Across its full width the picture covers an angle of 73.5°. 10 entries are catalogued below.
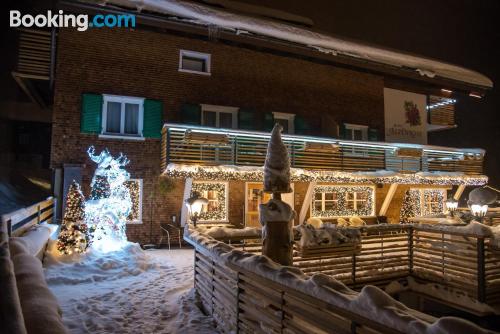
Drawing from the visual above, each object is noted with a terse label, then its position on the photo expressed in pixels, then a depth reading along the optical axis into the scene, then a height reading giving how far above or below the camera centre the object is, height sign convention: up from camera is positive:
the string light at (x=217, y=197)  12.87 -0.75
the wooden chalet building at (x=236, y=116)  11.48 +2.60
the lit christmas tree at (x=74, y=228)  8.45 -1.35
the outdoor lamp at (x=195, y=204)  8.03 -0.61
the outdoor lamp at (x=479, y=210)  10.13 -0.77
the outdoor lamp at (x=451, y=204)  14.09 -0.84
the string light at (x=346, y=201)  14.88 -0.88
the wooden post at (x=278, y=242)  5.19 -0.96
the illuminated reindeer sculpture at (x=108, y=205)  9.80 -0.85
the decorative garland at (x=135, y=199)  12.09 -0.79
